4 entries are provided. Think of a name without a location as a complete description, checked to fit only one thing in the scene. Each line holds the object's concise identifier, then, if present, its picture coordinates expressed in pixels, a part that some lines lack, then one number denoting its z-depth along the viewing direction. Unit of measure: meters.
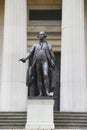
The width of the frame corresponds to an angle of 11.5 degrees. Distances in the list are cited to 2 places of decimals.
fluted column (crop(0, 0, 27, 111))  23.97
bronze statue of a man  18.36
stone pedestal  18.02
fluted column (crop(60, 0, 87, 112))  23.61
